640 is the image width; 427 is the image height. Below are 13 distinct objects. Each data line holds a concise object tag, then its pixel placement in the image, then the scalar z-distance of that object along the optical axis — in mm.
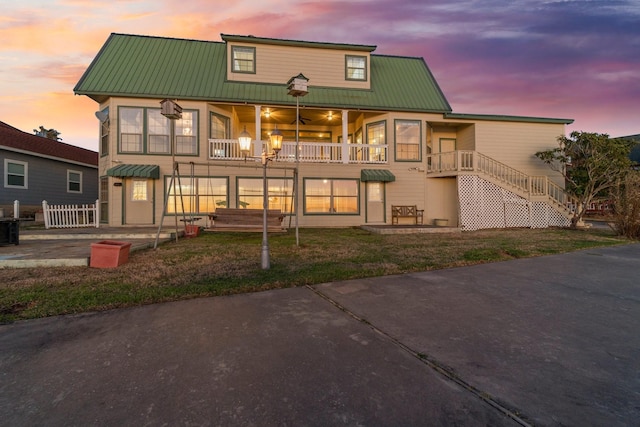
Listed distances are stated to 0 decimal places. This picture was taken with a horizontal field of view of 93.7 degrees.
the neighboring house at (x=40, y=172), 16109
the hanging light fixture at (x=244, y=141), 8344
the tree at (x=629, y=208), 10938
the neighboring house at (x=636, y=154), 30422
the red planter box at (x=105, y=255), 6117
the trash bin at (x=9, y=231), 8062
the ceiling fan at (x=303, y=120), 16666
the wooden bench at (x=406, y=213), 15297
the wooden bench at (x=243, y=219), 8922
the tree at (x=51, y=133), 28664
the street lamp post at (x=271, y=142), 7337
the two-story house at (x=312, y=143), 13594
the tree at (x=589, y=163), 13070
